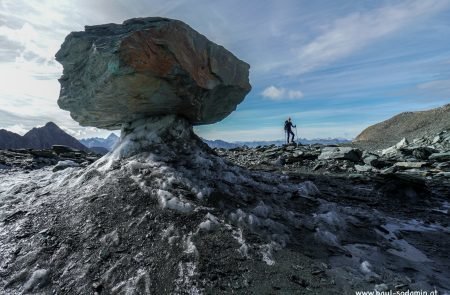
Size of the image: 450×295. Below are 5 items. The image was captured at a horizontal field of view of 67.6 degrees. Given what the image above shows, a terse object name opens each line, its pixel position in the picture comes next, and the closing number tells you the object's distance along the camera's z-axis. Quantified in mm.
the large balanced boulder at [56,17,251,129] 7938
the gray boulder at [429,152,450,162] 19141
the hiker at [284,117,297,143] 34094
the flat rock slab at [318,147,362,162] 18328
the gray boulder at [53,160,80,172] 11358
